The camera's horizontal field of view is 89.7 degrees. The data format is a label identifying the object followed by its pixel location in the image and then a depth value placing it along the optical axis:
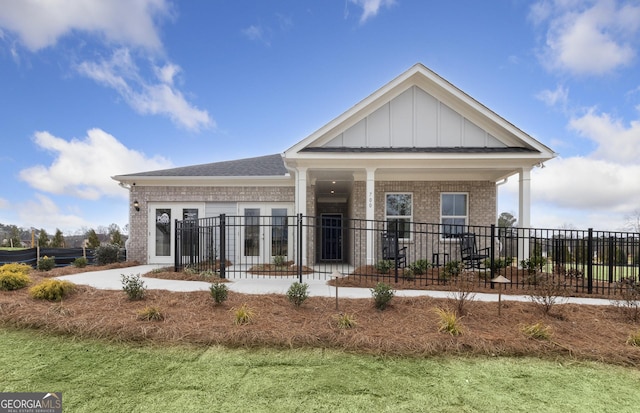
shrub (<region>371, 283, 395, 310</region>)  5.32
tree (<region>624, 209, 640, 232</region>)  21.93
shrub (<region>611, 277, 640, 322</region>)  5.42
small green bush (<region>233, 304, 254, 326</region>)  4.66
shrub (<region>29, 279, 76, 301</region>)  5.71
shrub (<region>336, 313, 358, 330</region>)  4.57
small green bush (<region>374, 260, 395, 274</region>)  8.91
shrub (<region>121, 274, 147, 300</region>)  5.74
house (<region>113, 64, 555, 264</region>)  9.64
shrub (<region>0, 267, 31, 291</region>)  6.39
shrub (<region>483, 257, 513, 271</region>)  9.20
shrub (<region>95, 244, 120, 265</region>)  11.86
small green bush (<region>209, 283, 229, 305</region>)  5.45
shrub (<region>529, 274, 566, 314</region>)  5.43
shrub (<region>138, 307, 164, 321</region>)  4.78
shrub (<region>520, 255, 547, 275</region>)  8.57
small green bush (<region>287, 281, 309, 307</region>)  5.47
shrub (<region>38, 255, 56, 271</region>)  10.75
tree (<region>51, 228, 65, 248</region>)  19.11
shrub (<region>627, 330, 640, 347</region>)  4.31
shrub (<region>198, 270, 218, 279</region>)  8.33
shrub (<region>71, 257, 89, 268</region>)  11.02
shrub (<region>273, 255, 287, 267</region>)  10.50
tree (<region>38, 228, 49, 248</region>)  19.40
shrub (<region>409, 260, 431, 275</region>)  8.75
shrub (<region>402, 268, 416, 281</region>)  8.15
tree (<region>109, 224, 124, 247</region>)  17.08
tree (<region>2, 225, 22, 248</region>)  22.00
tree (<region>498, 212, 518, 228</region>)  22.77
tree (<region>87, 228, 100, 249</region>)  17.48
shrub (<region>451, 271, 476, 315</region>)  5.30
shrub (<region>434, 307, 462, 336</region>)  4.39
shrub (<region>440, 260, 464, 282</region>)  8.38
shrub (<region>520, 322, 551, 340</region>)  4.39
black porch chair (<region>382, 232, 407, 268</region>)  9.24
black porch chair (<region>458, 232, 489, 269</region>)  8.85
